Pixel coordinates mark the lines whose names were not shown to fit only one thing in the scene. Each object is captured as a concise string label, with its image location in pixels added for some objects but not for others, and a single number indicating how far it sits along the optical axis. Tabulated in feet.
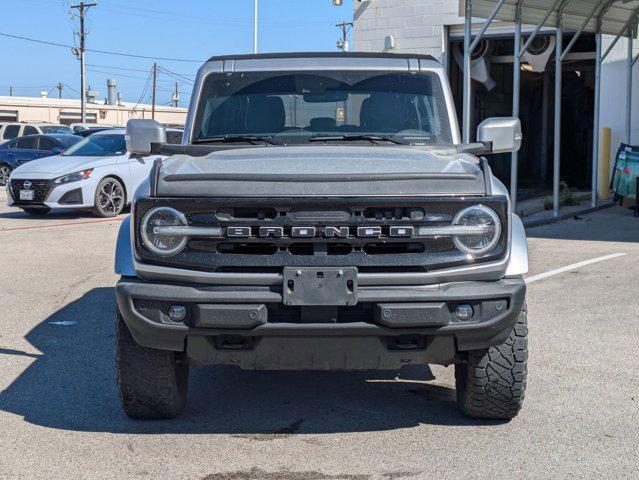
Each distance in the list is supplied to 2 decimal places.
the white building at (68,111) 196.65
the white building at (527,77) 62.28
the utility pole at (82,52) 183.87
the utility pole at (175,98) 305.53
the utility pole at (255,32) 122.72
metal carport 46.39
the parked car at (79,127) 100.07
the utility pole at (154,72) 263.04
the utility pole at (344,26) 245.65
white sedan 51.08
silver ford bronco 13.56
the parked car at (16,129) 93.86
